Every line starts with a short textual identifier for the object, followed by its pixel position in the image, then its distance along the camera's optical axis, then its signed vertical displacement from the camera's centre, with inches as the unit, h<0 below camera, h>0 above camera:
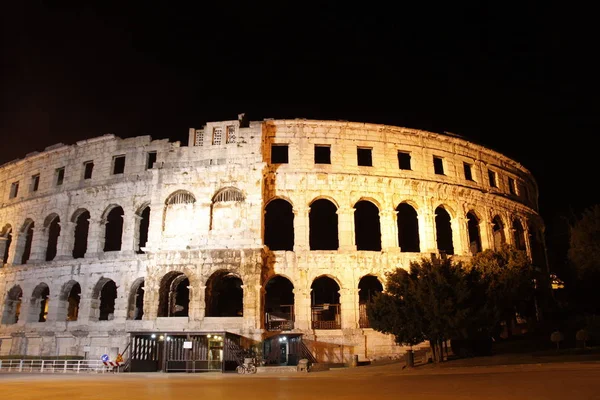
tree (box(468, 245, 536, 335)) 854.5 +60.1
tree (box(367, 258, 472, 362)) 813.2 +23.6
